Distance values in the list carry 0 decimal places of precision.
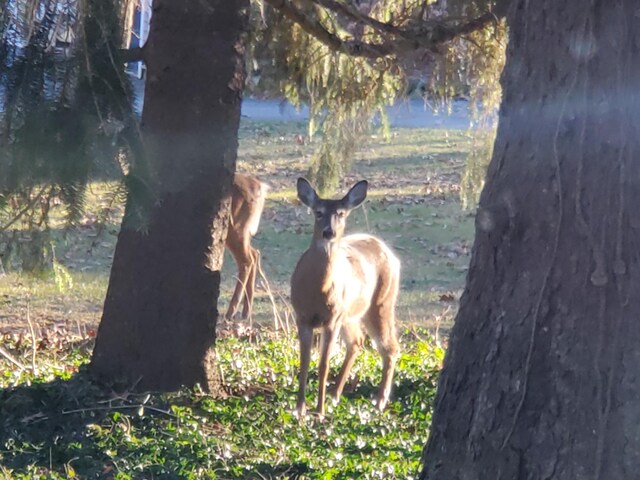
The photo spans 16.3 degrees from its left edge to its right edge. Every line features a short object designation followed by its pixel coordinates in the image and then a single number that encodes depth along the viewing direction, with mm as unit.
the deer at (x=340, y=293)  16757
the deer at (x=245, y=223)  25070
